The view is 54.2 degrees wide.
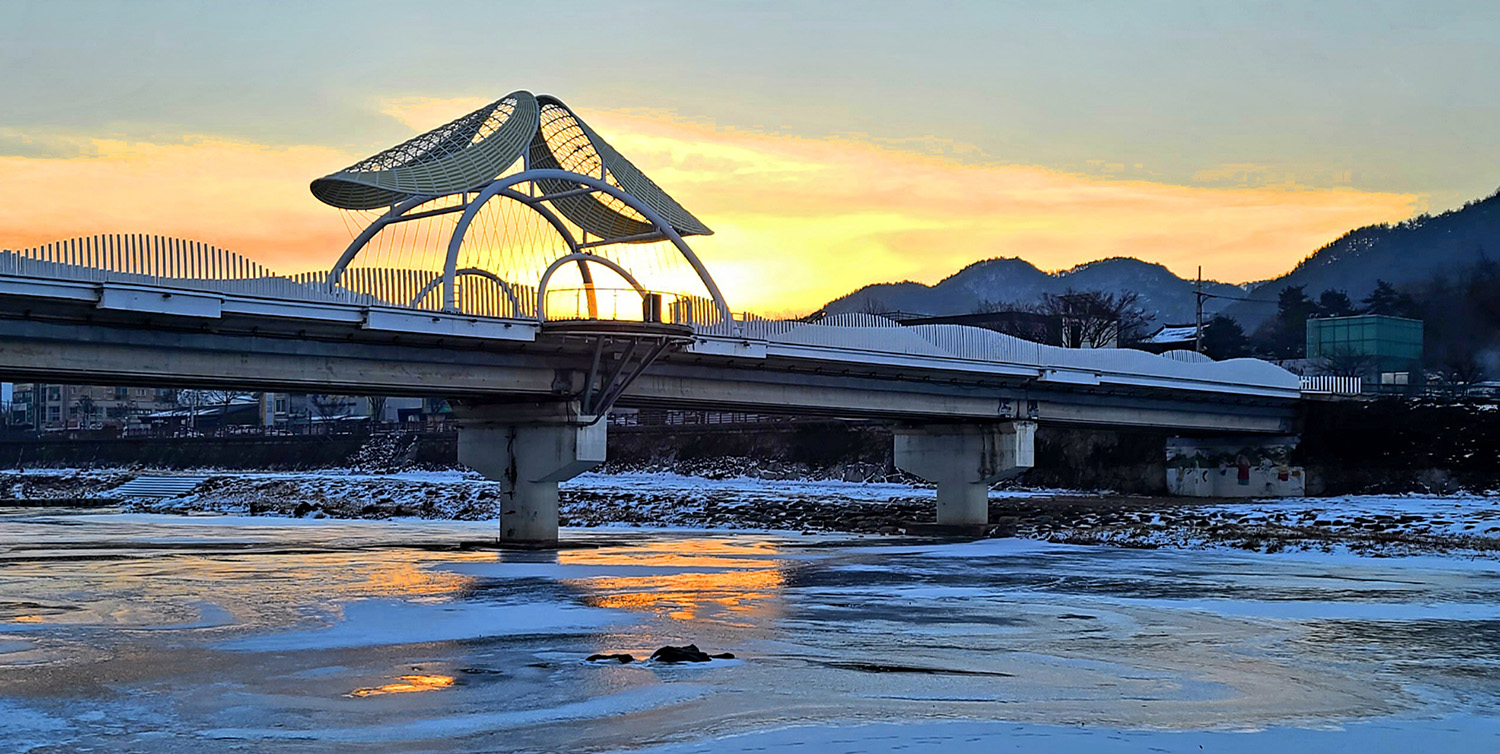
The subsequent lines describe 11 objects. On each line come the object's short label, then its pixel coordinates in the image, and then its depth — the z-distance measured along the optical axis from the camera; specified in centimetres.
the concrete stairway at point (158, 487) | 11250
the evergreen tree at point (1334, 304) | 18775
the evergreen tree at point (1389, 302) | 17412
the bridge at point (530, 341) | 3706
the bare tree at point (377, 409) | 16462
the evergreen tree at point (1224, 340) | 17475
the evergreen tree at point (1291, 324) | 18650
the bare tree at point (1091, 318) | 14138
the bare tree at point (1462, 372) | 13825
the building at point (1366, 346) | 15050
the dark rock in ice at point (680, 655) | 2106
